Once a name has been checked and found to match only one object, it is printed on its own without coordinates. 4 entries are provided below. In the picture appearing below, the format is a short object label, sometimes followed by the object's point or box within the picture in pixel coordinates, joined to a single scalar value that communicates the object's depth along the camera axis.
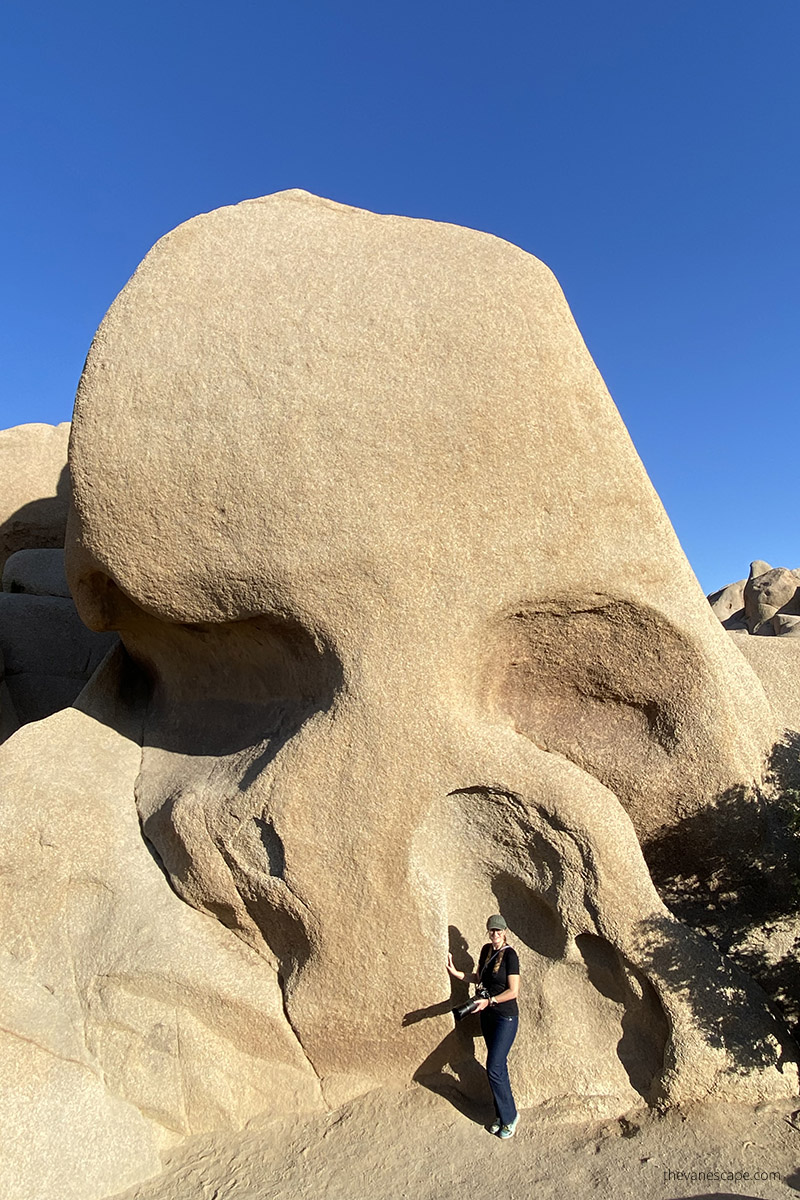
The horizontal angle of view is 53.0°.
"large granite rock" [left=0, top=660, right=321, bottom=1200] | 3.66
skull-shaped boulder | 3.89
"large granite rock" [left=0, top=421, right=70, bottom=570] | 8.46
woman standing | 3.68
